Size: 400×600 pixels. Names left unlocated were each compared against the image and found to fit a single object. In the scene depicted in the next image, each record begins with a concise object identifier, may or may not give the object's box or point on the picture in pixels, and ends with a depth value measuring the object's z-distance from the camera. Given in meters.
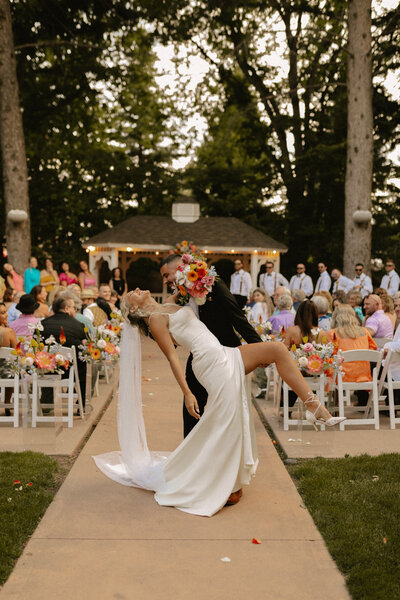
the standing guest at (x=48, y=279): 18.39
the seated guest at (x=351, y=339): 8.10
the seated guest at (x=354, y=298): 12.09
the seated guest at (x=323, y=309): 9.62
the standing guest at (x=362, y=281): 17.91
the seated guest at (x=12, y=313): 10.49
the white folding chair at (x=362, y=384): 7.64
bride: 5.02
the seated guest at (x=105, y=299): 11.93
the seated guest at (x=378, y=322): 9.70
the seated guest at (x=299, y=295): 11.58
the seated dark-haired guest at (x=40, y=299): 9.69
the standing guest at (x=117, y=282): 18.20
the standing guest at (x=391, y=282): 18.30
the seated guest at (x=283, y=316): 9.84
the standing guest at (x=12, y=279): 15.62
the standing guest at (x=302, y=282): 19.61
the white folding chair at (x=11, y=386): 7.50
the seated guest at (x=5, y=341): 7.92
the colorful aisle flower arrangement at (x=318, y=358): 7.29
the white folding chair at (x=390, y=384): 7.85
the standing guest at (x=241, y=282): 20.69
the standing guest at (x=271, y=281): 20.20
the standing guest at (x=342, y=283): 18.06
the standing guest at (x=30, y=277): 18.47
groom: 5.54
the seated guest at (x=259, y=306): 12.39
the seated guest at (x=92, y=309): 10.46
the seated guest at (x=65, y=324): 7.98
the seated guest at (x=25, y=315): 8.56
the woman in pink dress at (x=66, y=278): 18.96
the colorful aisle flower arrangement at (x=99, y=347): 8.17
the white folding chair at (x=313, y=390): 7.43
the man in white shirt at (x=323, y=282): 19.67
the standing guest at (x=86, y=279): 17.79
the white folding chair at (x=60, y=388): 7.24
